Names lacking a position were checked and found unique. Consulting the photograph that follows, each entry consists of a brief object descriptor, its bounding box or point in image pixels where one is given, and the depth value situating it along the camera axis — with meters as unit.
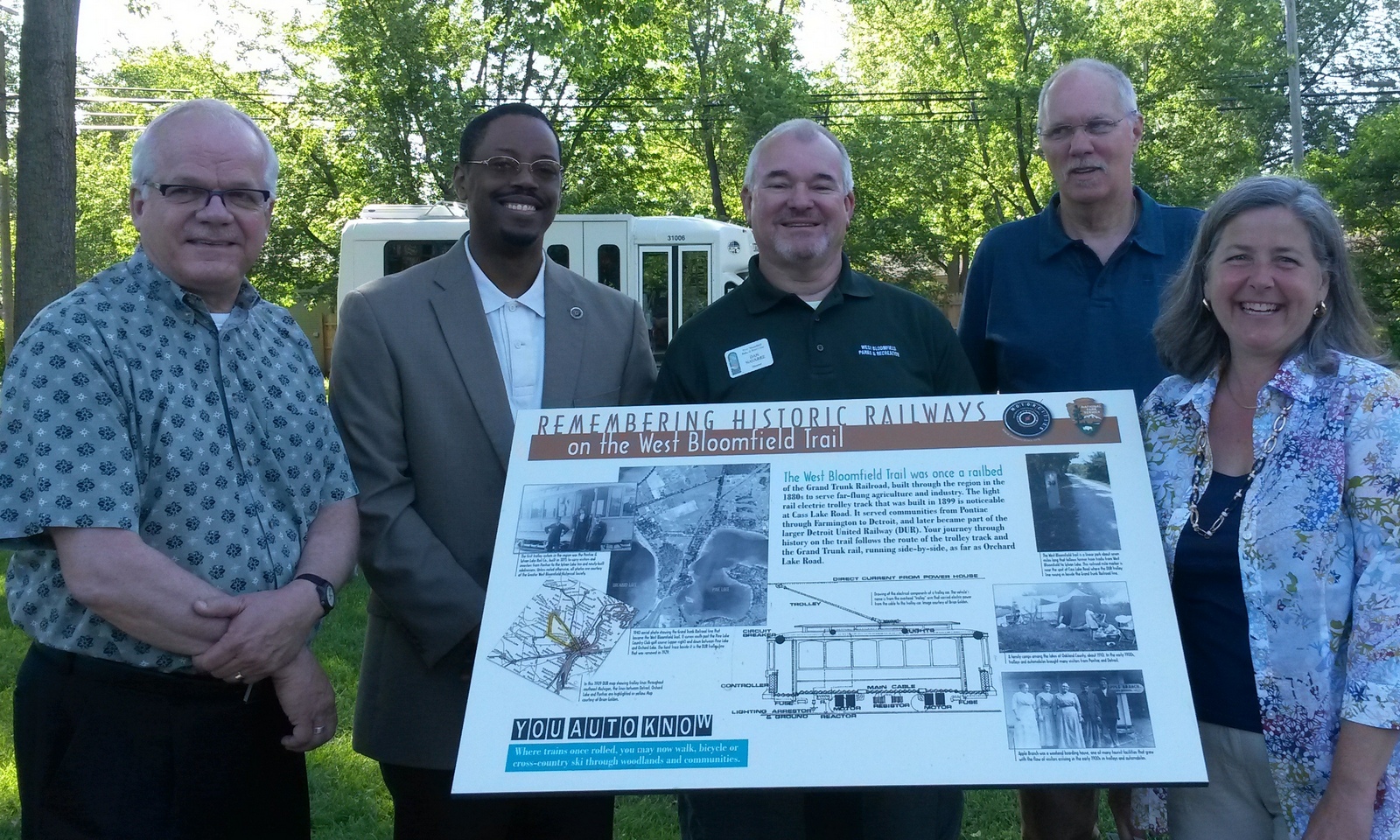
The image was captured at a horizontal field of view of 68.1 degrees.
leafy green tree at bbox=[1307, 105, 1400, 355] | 18.11
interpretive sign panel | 2.16
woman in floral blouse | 2.22
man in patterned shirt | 2.22
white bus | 16.03
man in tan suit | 2.87
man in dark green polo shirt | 3.07
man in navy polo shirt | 3.36
